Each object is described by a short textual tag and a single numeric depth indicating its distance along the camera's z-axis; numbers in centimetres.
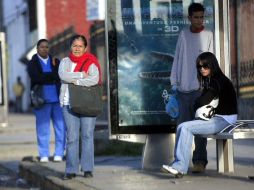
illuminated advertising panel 2117
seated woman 1847
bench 1823
